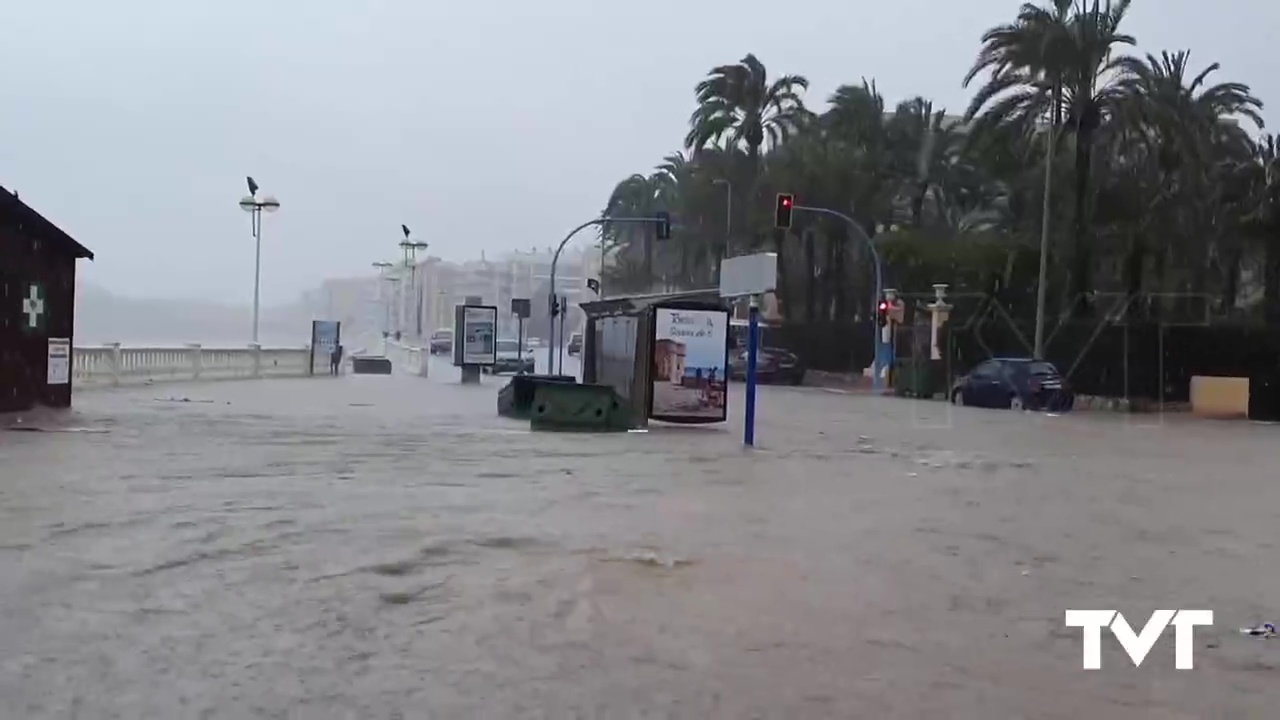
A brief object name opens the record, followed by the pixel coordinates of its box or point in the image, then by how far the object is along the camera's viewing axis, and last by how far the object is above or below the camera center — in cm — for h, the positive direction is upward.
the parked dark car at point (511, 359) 5903 -35
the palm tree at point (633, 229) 7562 +697
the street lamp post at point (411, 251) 6462 +437
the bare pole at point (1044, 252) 4000 +334
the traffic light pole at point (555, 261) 4550 +305
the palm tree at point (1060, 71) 4003 +839
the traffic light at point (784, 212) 3566 +368
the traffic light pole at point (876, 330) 4796 +126
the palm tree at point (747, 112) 5638 +970
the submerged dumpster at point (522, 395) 2562 -78
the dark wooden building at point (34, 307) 2188 +43
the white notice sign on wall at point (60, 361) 2330 -41
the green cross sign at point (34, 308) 2230 +40
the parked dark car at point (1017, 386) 3838 -46
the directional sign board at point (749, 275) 2220 +134
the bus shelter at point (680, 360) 2477 -4
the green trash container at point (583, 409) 2402 -90
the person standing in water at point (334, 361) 5281 -58
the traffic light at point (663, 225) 4763 +431
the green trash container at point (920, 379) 4681 -42
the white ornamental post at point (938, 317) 4897 +166
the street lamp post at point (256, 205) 4781 +449
